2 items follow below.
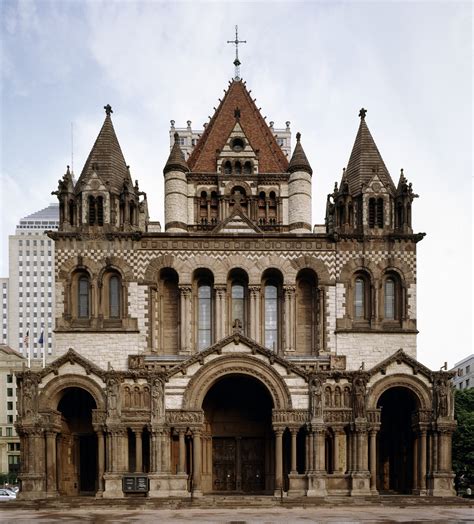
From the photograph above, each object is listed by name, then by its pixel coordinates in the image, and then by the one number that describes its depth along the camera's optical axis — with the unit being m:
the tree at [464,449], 54.56
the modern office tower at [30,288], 176.00
